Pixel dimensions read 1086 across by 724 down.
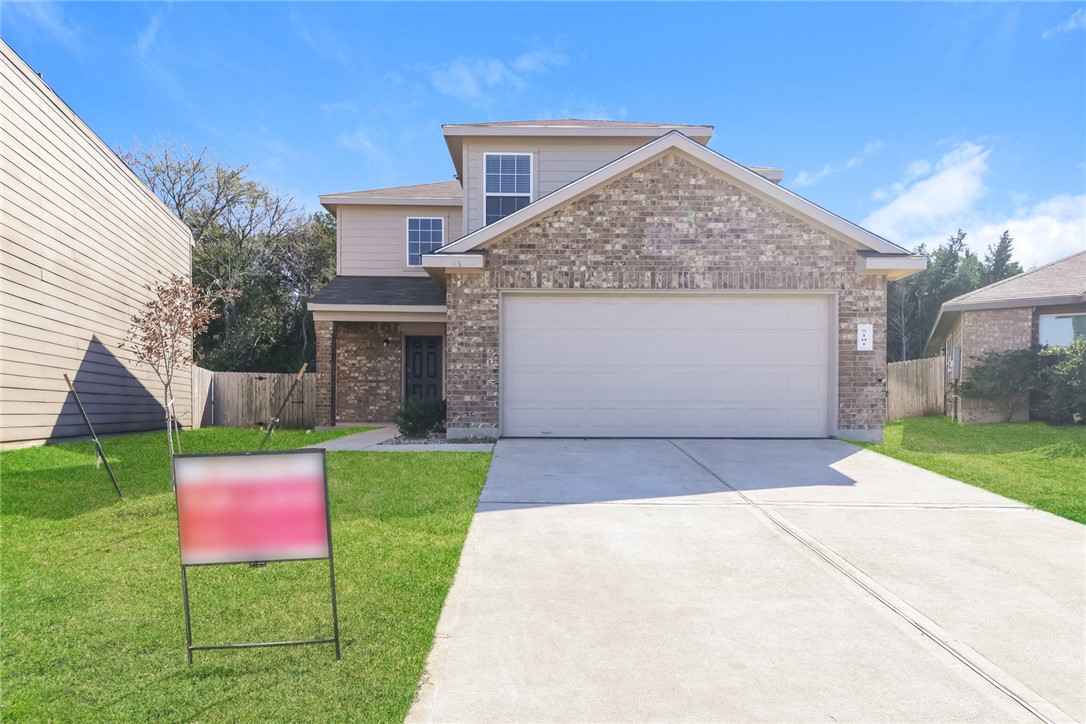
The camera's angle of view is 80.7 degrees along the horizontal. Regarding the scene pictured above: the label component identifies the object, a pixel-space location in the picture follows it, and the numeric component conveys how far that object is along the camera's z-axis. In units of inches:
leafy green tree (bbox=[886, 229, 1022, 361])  1478.8
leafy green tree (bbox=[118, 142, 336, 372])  1084.5
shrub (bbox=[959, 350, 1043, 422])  576.4
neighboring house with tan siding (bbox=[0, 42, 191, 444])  364.8
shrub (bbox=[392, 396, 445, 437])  456.1
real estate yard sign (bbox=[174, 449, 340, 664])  126.9
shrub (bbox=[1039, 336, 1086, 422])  537.3
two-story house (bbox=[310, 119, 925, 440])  422.6
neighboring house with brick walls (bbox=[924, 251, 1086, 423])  585.0
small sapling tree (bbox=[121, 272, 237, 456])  285.0
